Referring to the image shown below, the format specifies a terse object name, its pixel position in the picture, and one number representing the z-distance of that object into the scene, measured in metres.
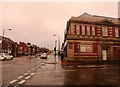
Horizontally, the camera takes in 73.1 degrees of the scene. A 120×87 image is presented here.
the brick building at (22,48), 54.42
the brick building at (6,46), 37.21
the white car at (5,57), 19.98
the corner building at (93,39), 15.25
